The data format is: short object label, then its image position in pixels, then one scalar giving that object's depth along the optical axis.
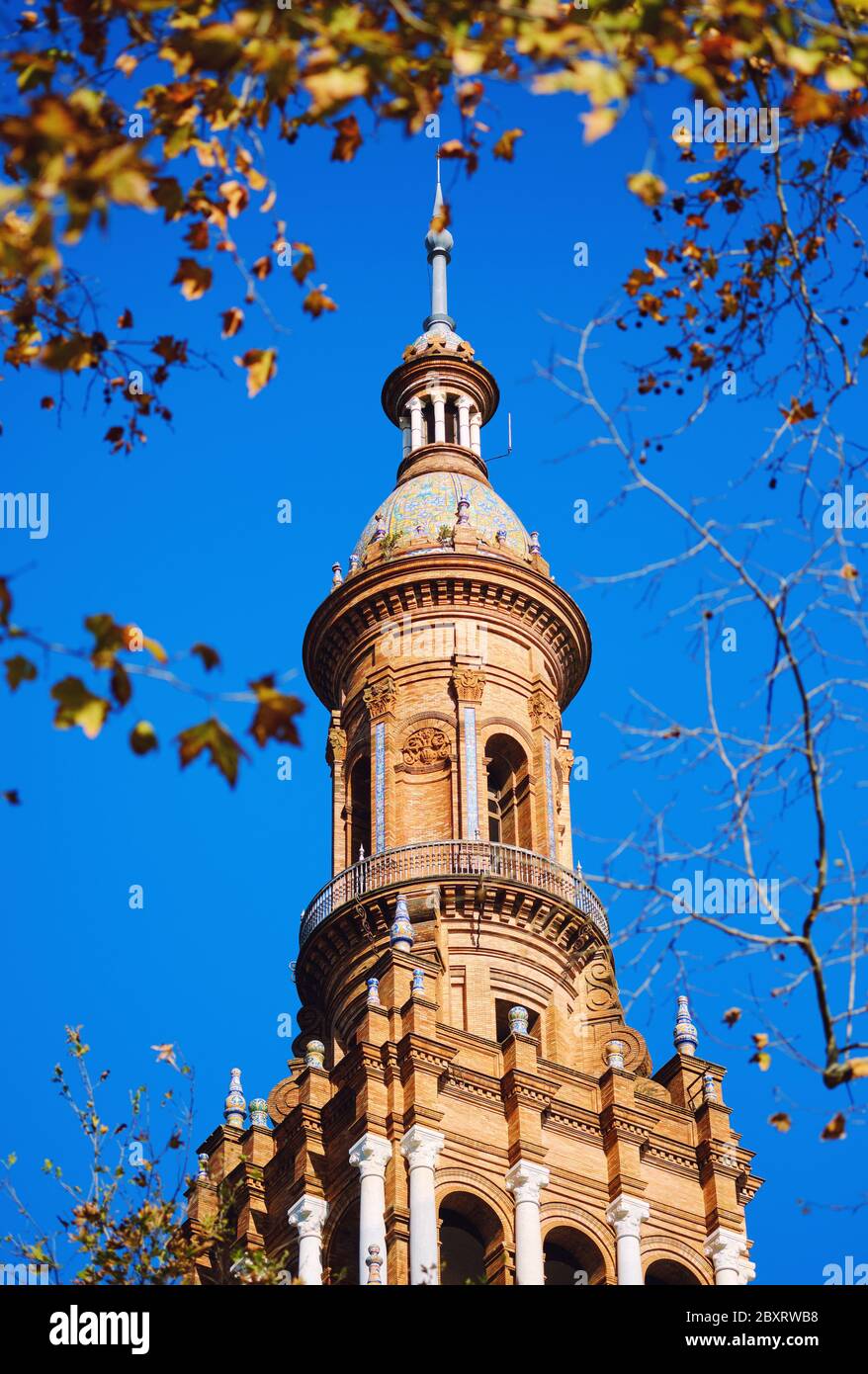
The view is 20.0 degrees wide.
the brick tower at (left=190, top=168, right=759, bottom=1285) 43.78
